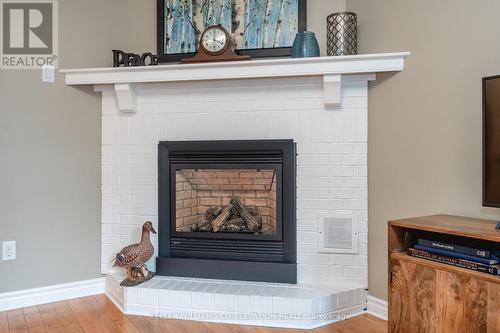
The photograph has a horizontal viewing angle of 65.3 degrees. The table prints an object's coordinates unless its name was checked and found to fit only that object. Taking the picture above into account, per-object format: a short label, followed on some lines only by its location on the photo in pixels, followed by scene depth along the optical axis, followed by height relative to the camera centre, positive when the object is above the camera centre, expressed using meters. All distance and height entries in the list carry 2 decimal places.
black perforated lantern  2.36 +0.80
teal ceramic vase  2.36 +0.73
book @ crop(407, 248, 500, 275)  1.48 -0.39
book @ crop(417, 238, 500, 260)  1.51 -0.34
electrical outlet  2.43 -0.53
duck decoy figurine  2.46 -0.59
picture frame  2.56 +0.82
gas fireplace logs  2.60 -0.37
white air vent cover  2.43 -0.43
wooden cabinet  1.48 -0.51
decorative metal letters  2.62 +0.72
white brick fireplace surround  2.29 +0.14
